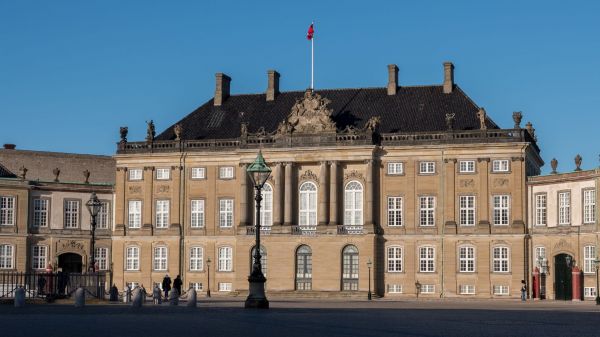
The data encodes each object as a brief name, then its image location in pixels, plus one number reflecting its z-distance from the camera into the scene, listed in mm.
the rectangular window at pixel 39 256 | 82625
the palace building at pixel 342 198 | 73062
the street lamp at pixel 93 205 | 54250
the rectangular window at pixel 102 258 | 84750
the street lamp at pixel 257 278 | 41906
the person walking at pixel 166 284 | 62872
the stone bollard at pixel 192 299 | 45844
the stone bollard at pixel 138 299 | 42062
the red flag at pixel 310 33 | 80875
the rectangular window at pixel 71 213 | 83812
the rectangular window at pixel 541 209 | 71875
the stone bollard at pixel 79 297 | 43344
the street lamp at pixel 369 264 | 73294
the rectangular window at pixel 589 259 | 68312
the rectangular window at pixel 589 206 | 68562
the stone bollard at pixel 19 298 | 43531
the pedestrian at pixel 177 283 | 58422
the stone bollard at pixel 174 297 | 50062
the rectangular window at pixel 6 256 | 81188
